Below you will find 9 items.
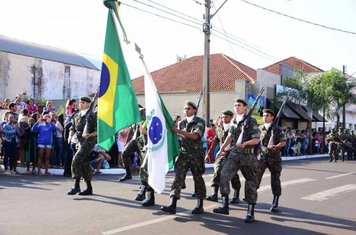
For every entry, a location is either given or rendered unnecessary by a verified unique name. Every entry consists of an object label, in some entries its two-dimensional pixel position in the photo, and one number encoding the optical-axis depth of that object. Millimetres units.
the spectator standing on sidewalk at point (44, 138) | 12422
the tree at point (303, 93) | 31953
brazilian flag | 7539
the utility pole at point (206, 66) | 18906
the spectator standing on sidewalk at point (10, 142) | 12141
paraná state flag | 7219
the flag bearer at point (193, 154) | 7449
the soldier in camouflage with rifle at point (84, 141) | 8523
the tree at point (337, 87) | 33750
